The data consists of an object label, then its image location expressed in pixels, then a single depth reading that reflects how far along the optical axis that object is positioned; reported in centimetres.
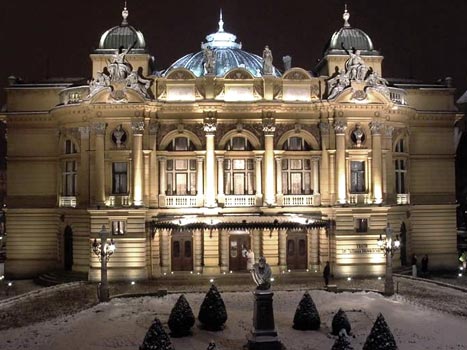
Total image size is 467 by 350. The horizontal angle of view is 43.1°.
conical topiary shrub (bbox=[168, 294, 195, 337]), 2286
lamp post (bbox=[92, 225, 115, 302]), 2977
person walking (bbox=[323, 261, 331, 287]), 3456
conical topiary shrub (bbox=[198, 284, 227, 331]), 2375
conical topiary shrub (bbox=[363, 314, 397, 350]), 1907
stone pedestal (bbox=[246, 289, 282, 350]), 2116
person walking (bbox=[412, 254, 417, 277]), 3778
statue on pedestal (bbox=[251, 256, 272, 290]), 2162
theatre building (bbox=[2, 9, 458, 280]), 3697
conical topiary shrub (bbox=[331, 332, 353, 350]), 1800
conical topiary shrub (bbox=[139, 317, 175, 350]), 1920
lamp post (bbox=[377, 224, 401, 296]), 3091
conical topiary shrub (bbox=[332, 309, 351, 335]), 2277
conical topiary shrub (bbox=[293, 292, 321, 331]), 2370
